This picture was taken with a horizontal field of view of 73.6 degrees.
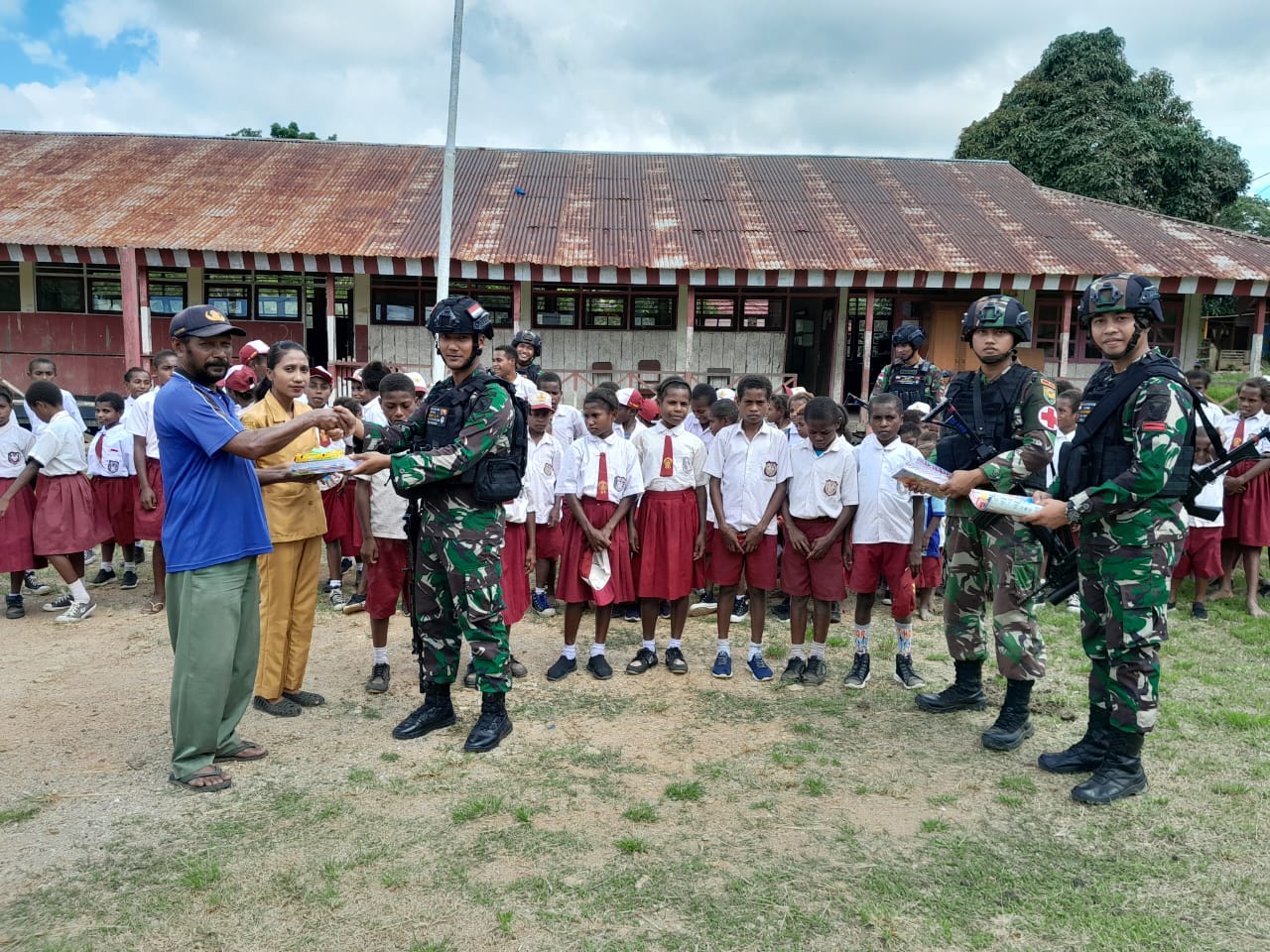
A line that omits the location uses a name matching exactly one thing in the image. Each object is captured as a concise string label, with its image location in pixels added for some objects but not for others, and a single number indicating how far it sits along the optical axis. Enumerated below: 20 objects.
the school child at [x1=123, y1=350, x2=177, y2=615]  6.40
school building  15.45
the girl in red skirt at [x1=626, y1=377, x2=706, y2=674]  5.23
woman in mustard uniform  4.45
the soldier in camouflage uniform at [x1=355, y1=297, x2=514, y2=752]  4.02
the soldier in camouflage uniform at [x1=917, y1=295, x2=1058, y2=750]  4.15
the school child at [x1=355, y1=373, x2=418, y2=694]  4.93
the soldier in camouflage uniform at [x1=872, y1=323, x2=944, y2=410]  7.73
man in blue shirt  3.70
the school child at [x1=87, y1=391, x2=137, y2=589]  6.85
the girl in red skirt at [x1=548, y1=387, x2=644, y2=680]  5.11
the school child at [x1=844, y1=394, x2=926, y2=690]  5.03
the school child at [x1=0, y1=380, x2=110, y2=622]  6.35
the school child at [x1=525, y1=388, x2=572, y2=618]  5.73
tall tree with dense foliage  23.52
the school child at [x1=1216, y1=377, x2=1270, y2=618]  6.80
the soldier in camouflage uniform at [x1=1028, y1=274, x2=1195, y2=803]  3.58
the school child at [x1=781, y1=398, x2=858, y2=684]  5.01
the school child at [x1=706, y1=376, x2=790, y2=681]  5.20
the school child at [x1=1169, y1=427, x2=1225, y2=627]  6.72
